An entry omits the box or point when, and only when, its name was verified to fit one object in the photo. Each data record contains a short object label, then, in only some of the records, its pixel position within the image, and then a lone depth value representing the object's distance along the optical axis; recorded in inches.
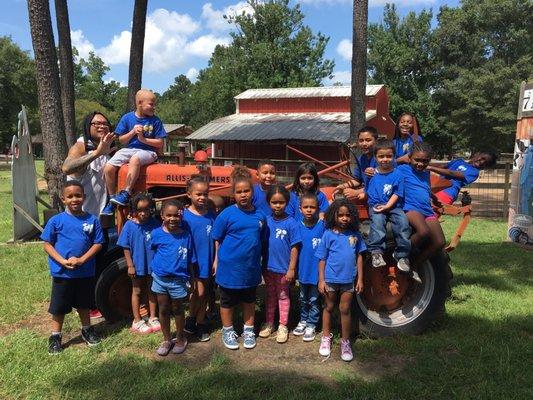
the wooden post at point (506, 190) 444.8
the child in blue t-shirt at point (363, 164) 157.4
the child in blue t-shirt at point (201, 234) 141.7
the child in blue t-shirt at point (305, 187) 150.3
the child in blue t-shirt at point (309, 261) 141.9
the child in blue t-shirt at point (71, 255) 138.6
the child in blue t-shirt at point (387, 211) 138.6
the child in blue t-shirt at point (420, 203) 141.3
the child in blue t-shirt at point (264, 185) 150.7
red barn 837.6
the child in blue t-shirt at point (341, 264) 133.3
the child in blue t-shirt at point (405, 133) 177.8
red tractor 147.6
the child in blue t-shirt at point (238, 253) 138.6
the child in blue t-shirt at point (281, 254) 142.7
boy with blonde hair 160.6
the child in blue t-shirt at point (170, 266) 134.4
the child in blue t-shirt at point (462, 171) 171.3
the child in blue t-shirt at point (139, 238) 145.1
